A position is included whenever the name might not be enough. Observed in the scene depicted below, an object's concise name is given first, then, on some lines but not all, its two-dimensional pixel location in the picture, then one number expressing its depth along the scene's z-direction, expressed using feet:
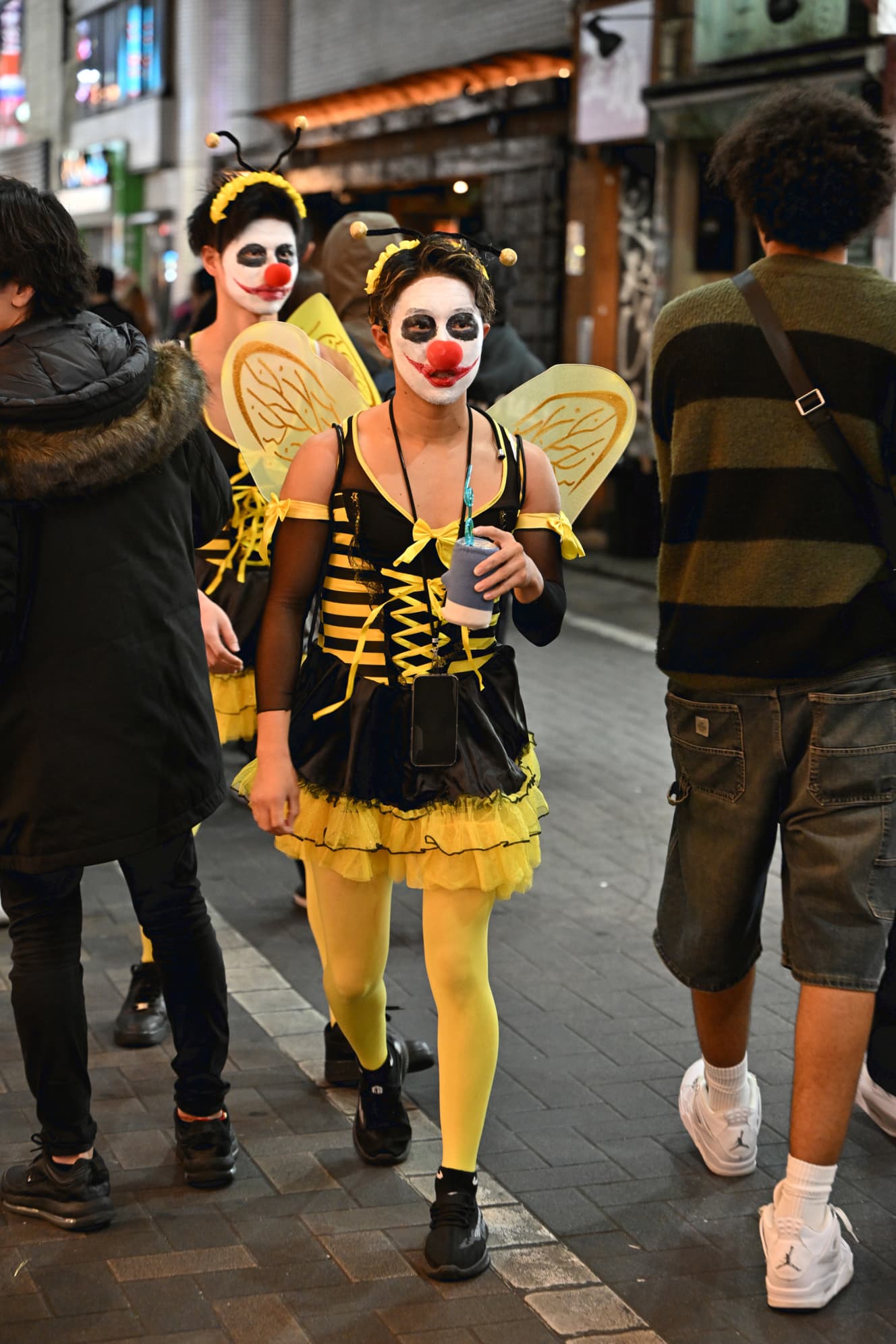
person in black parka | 21.43
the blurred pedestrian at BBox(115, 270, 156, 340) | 113.79
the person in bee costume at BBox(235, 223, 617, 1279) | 22.50
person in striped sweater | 21.33
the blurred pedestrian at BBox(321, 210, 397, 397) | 36.75
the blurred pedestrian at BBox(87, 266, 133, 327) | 62.19
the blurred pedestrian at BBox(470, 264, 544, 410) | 44.19
